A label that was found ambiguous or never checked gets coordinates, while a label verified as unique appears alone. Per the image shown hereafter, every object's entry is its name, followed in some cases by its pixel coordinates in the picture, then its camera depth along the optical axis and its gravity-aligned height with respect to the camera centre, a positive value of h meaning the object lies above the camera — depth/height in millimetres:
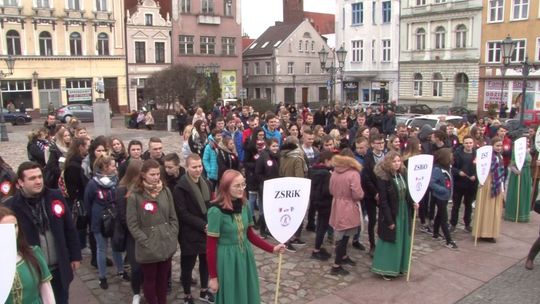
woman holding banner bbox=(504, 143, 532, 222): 9484 -1917
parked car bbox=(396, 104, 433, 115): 34625 -1144
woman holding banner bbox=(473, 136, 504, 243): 8273 -1899
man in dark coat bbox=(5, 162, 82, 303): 4383 -1172
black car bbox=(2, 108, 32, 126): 35656 -1609
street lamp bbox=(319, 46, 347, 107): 22172 +1724
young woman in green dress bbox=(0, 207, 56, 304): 3570 -1340
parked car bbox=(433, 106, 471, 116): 32688 -1220
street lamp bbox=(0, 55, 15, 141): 23953 -1754
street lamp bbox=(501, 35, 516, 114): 17983 +1541
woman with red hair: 4559 -1428
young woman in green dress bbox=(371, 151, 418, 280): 6531 -1702
